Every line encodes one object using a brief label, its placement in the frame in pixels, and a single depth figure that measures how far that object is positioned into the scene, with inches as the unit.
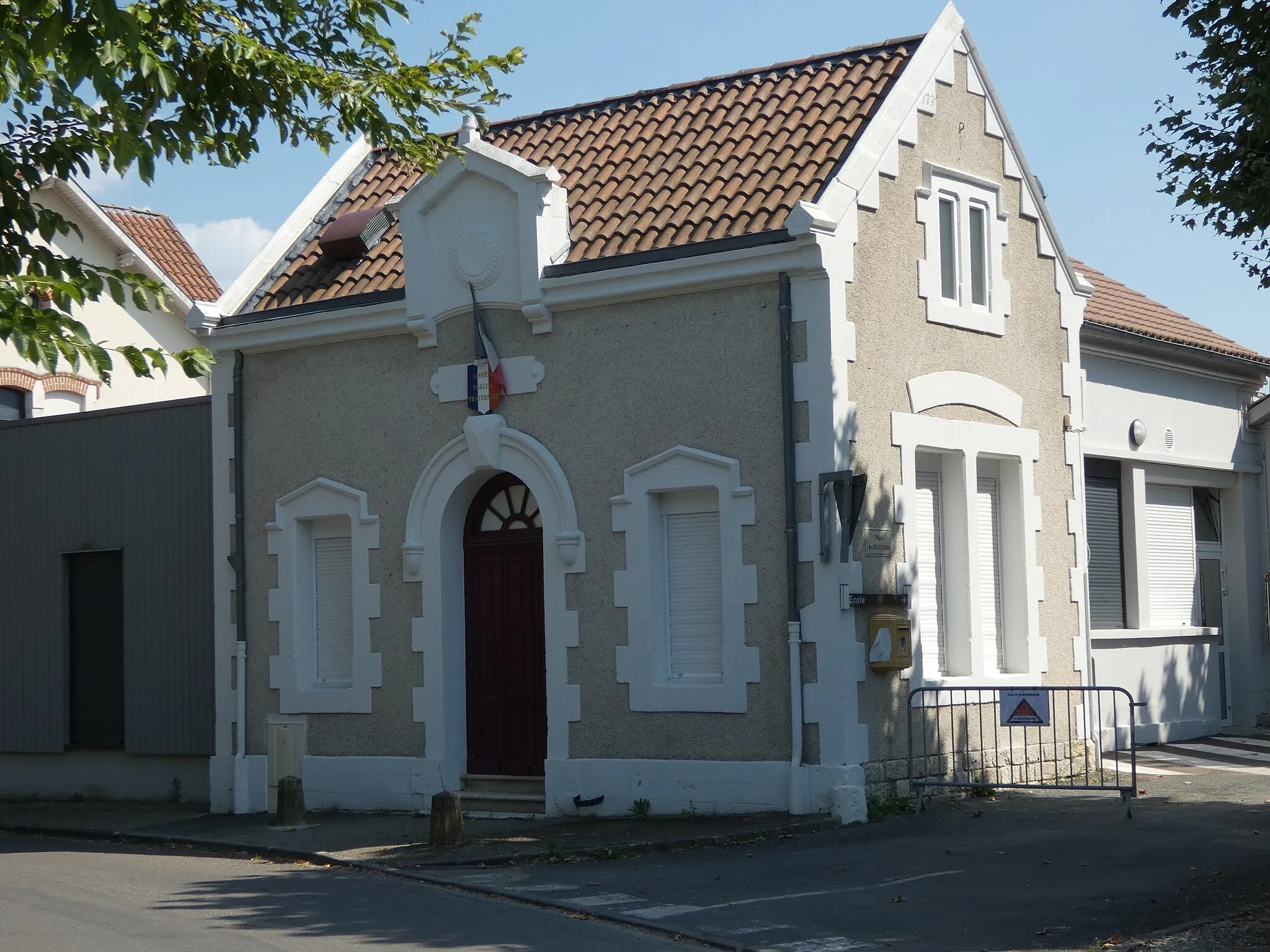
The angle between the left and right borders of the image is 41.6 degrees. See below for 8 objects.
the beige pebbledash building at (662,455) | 560.4
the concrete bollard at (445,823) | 537.3
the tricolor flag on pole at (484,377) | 621.3
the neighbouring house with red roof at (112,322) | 1009.5
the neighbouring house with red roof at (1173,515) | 776.9
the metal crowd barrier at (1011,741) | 555.2
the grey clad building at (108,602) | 721.6
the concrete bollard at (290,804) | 609.9
